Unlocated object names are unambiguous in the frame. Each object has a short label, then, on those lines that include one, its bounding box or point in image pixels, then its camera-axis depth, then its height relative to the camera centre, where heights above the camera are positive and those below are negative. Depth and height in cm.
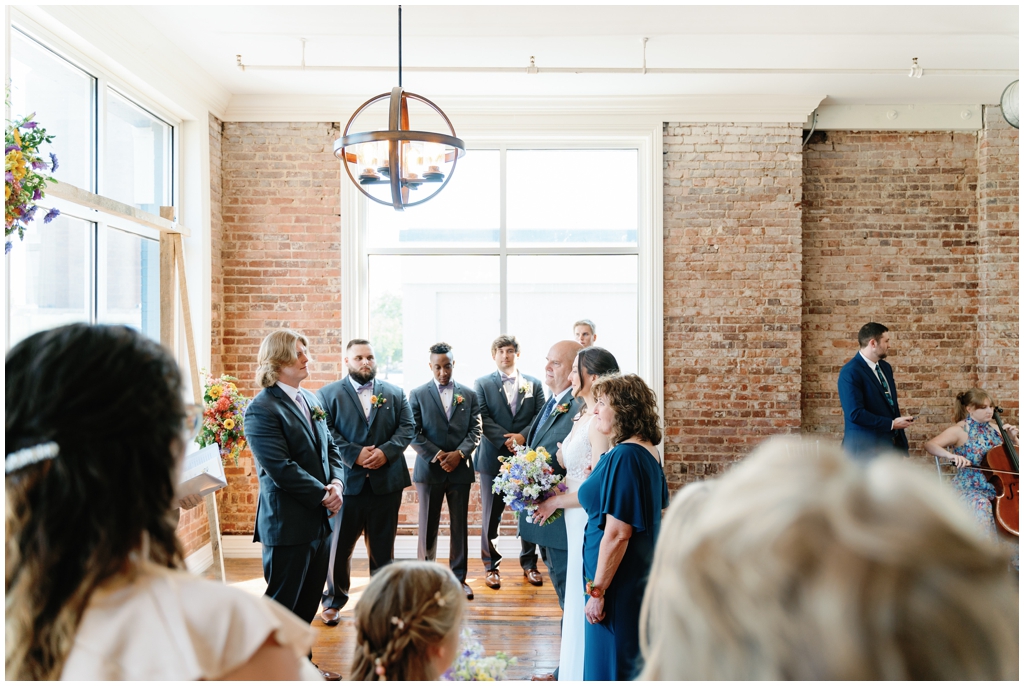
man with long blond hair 328 -72
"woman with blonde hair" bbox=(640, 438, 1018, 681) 51 -19
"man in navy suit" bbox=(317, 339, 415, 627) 436 -79
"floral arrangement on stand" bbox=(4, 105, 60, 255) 220 +54
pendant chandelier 264 +72
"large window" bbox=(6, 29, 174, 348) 354 +88
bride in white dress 293 -68
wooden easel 417 +30
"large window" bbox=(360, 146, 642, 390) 596 +67
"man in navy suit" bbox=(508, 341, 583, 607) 337 -50
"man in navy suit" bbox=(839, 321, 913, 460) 520 -47
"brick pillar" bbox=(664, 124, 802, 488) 566 +40
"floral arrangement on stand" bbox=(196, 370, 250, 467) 428 -53
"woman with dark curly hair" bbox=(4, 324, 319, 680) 86 -26
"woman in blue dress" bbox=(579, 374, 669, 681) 248 -66
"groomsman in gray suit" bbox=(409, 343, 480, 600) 491 -83
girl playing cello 472 -79
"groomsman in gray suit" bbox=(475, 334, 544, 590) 516 -63
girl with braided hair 152 -66
